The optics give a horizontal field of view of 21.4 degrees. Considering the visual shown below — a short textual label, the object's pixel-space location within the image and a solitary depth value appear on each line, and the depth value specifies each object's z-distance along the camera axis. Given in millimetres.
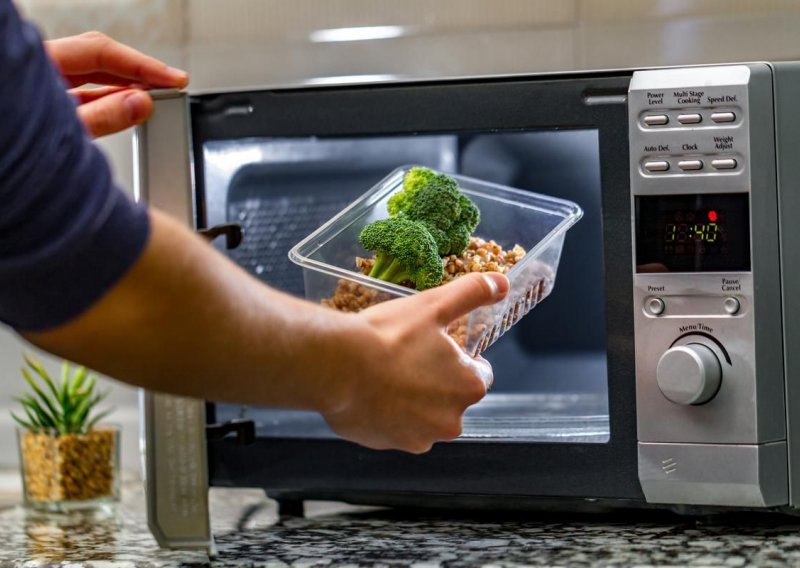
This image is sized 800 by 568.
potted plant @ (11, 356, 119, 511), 1439
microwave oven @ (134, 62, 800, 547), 1216
